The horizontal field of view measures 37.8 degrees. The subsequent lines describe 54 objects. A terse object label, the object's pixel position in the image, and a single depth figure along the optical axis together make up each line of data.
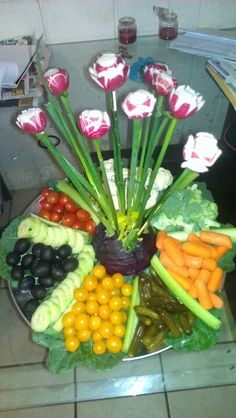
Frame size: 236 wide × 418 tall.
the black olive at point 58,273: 0.82
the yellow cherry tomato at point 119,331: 0.76
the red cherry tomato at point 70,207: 1.00
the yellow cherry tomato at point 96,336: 0.75
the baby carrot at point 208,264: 0.78
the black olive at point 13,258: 0.86
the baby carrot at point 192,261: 0.78
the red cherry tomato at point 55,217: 0.97
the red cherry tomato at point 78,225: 0.96
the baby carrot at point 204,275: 0.79
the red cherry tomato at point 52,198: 1.00
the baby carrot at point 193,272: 0.79
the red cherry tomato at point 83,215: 0.98
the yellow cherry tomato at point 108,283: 0.81
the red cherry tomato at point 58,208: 0.99
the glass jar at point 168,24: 1.39
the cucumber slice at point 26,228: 0.85
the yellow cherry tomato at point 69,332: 0.76
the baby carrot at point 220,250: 0.81
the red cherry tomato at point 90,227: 0.94
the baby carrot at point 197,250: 0.78
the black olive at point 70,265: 0.83
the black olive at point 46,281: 0.81
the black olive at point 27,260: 0.85
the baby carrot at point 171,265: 0.79
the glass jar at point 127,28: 1.38
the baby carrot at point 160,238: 0.80
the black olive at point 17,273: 0.85
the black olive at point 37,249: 0.85
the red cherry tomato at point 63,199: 1.00
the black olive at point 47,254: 0.84
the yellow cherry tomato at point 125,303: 0.80
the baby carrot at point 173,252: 0.78
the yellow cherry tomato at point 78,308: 0.78
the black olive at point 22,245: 0.86
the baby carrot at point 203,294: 0.78
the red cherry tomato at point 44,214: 0.98
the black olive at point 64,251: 0.85
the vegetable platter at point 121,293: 0.76
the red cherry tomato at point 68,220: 0.96
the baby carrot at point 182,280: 0.79
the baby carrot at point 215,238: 0.81
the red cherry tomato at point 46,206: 1.00
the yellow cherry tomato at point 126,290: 0.81
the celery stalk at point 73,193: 0.95
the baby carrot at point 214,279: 0.80
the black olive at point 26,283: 0.83
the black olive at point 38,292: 0.80
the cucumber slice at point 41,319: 0.75
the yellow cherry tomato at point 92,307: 0.77
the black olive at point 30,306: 0.80
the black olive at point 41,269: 0.82
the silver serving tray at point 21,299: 0.77
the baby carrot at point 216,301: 0.79
